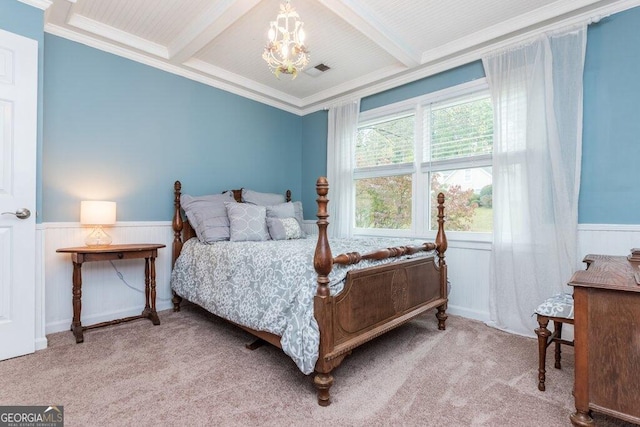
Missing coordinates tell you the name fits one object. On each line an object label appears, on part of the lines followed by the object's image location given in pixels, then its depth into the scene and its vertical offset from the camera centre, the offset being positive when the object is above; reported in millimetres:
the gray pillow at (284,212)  3558 +1
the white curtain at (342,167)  4066 +585
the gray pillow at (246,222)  3154 -103
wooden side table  2561 -466
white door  2221 +143
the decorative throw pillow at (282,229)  3385 -178
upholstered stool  1777 -576
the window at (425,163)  3162 +533
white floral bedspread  1821 -505
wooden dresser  1349 -577
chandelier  2117 +1099
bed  1780 -528
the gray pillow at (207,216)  3156 -43
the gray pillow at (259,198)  3771 +168
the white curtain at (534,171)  2547 +354
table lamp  2648 -39
